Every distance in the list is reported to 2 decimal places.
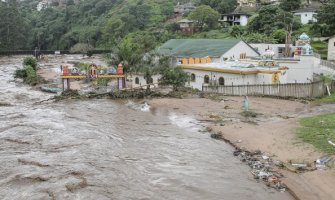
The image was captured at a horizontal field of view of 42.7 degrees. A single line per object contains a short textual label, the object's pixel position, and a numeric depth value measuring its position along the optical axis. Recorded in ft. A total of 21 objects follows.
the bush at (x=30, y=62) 197.77
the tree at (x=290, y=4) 250.78
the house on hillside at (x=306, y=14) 233.14
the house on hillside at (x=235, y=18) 278.69
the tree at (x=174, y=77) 119.75
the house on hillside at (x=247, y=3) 313.59
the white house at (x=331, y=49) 169.17
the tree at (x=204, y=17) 280.92
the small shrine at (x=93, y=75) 122.42
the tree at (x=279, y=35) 198.90
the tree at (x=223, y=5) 311.88
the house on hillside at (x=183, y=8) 386.73
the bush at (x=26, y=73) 174.81
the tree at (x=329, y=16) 190.70
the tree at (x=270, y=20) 217.77
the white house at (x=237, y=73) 115.85
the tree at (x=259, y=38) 194.46
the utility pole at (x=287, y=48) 154.40
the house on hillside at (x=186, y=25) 293.23
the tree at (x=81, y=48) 342.23
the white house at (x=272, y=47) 173.88
